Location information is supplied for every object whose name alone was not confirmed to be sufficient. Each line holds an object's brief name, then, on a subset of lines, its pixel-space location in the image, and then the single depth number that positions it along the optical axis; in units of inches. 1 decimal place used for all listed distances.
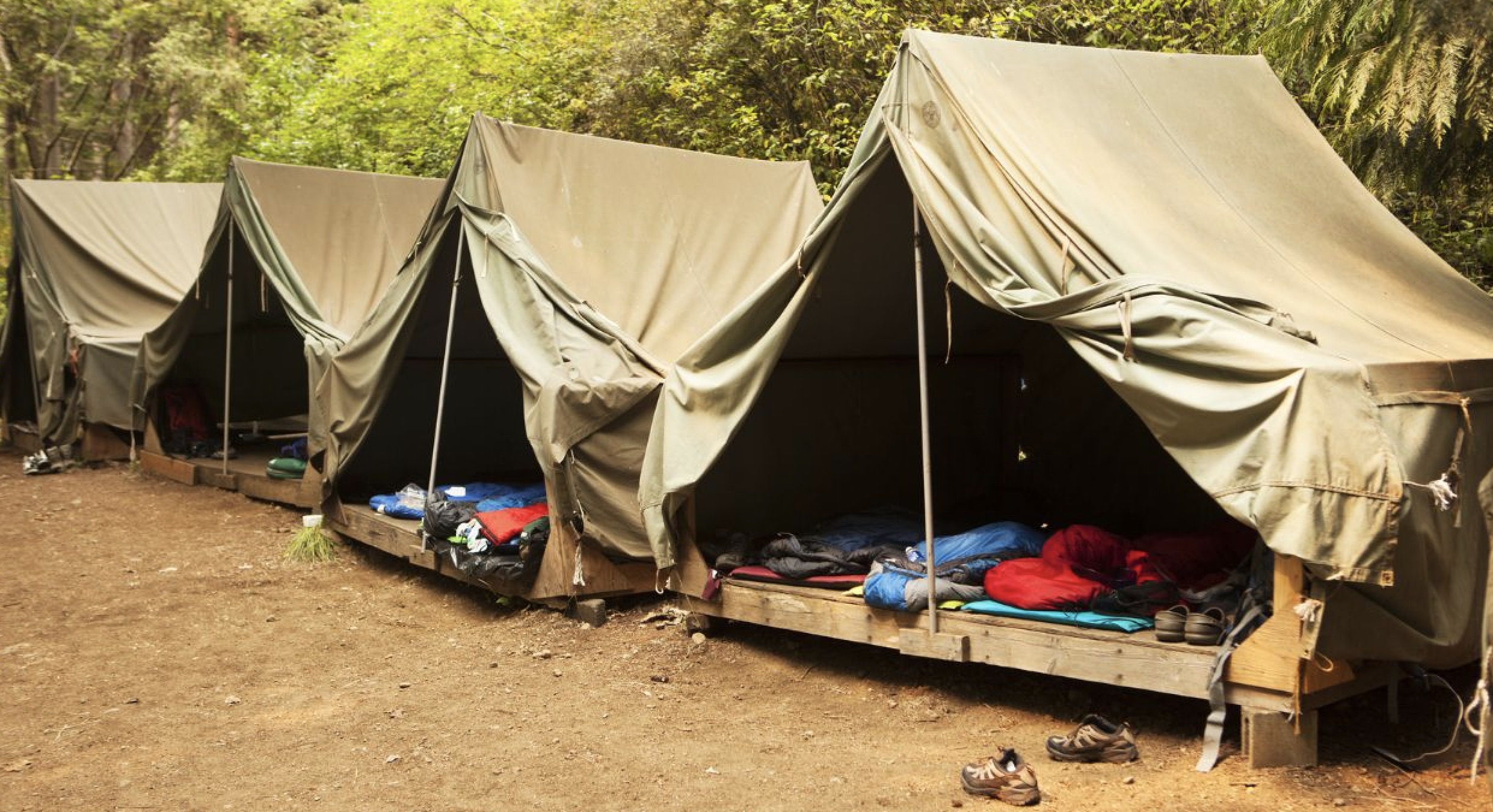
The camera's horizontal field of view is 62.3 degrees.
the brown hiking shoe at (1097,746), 161.8
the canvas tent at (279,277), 362.9
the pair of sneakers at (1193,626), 162.9
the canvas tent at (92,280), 460.8
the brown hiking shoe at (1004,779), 149.0
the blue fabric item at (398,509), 301.4
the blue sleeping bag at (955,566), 191.9
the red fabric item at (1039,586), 180.1
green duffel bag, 377.4
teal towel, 172.7
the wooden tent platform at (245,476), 355.3
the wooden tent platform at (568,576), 244.4
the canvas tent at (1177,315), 145.6
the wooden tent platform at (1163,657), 152.2
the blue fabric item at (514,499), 274.2
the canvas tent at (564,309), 242.7
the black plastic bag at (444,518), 264.1
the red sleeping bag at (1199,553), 193.2
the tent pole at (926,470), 185.8
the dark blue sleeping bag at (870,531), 229.6
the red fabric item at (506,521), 249.4
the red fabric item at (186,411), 444.1
